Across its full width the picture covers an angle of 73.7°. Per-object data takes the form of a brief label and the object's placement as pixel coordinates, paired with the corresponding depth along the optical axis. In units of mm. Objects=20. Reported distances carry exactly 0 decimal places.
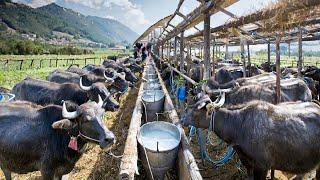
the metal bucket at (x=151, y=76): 12678
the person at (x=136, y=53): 26167
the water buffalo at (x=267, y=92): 5529
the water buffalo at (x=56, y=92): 6421
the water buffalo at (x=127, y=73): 12173
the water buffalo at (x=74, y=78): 8338
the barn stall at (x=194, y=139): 3434
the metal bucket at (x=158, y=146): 3947
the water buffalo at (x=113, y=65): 12625
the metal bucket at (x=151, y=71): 14714
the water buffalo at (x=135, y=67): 16314
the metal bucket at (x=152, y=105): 6680
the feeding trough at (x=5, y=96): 5413
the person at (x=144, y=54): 23905
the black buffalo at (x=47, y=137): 3652
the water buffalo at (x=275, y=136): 3562
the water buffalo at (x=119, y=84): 9490
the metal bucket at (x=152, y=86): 9359
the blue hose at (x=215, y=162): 4505
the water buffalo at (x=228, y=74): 8756
